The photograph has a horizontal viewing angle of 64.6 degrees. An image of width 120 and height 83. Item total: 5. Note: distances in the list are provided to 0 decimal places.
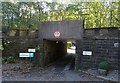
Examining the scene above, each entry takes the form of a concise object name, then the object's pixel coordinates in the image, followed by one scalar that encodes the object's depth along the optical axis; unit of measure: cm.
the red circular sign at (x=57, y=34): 851
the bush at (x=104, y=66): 664
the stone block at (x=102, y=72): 628
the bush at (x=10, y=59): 846
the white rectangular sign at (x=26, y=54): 852
